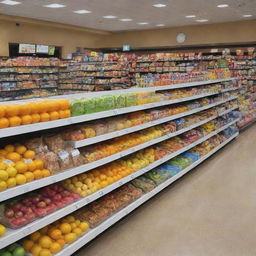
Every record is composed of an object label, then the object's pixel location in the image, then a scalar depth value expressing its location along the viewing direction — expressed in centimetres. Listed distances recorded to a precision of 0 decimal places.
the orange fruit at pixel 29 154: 248
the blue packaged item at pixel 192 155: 517
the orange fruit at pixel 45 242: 249
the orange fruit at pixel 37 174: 240
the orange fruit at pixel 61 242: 257
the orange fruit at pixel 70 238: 264
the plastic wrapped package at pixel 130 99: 351
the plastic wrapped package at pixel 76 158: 277
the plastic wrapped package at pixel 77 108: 277
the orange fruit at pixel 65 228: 268
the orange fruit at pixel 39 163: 244
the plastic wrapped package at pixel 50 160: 254
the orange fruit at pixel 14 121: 224
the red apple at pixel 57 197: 265
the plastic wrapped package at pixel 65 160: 266
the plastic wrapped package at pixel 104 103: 307
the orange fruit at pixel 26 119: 232
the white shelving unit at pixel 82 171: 224
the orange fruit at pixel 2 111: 219
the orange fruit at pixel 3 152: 239
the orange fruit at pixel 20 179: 226
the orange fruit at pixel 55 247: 249
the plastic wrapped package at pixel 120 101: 335
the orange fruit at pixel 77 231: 274
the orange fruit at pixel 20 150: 247
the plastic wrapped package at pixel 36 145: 259
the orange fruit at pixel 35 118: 241
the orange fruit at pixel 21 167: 230
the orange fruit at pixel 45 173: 247
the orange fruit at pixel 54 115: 254
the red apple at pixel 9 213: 232
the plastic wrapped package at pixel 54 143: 273
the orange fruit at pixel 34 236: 255
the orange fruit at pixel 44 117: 246
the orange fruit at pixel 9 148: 245
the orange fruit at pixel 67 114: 268
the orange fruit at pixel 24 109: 232
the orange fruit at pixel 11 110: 223
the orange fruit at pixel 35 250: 243
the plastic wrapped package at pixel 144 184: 379
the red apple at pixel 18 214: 233
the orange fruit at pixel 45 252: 242
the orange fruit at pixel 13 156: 238
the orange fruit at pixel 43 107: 246
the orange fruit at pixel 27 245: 247
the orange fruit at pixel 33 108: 239
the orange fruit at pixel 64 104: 265
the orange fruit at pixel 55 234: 259
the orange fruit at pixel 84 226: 281
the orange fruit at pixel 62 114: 263
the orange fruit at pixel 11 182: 220
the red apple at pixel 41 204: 250
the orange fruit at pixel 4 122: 216
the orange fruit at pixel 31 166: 238
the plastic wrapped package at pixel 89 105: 291
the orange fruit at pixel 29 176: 234
